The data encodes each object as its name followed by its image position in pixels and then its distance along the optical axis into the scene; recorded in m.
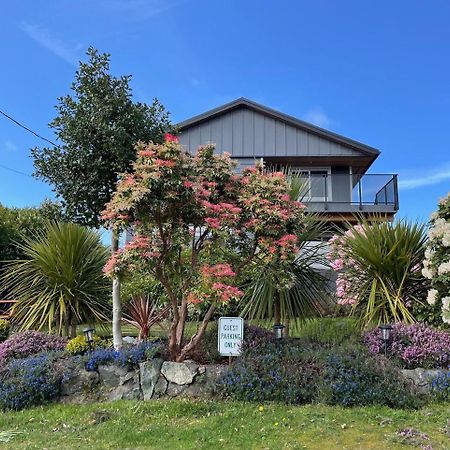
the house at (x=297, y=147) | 16.73
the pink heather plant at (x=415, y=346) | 5.50
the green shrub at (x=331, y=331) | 6.07
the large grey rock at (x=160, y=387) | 5.36
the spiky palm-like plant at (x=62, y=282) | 7.54
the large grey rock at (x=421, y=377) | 5.18
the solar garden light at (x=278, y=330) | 5.99
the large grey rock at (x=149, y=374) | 5.41
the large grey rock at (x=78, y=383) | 5.58
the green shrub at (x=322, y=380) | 4.92
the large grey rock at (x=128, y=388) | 5.42
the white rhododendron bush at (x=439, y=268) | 5.90
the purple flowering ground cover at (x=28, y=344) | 6.37
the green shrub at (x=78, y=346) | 6.14
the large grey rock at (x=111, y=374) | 5.58
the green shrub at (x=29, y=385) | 5.36
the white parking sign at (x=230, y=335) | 5.70
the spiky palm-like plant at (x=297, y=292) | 6.75
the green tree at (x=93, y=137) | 6.23
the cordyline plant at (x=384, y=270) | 6.56
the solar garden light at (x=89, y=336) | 6.19
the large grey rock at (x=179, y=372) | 5.38
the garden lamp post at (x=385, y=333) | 5.54
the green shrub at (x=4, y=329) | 7.61
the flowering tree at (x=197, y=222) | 5.07
